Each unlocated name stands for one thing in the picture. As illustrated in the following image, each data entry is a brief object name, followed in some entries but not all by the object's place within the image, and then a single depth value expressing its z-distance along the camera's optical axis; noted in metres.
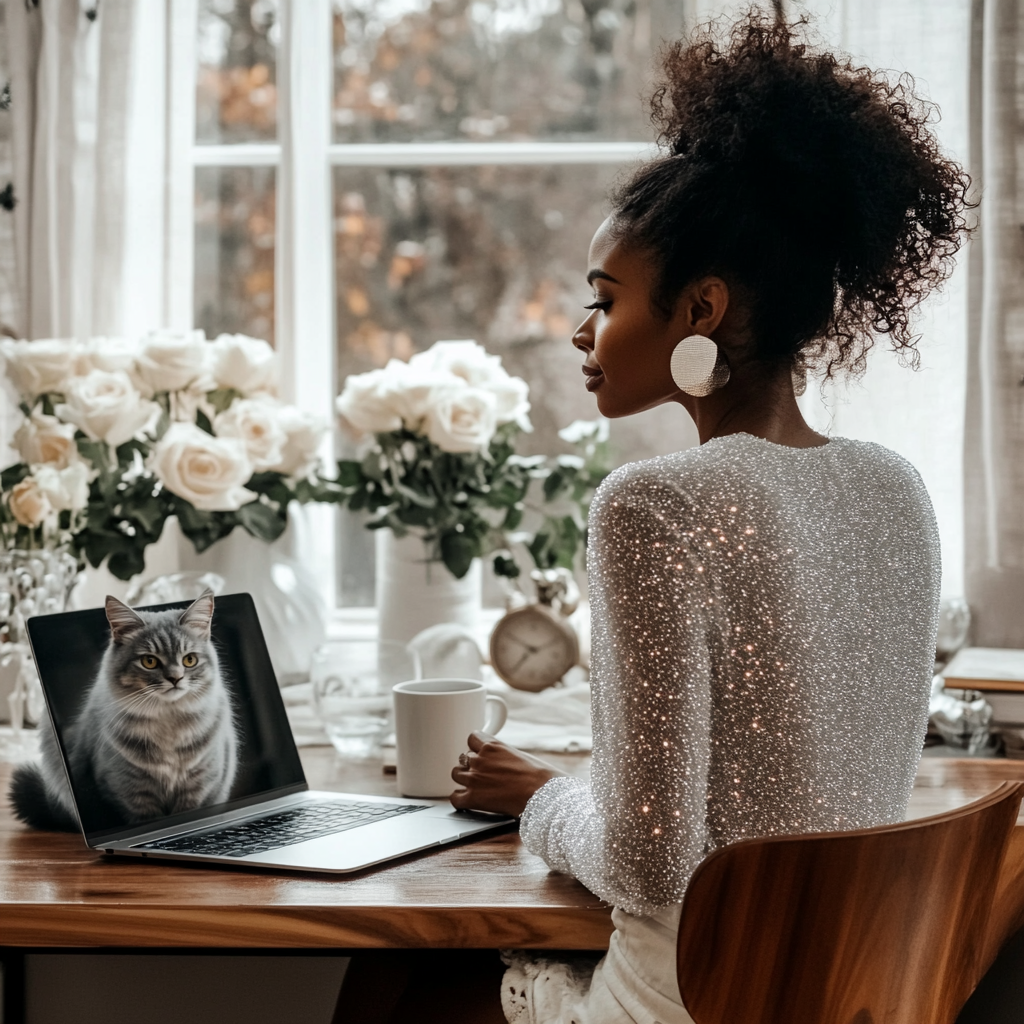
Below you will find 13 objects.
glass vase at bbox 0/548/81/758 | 2.76
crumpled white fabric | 2.76
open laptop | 2.32
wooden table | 2.18
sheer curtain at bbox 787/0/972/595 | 3.01
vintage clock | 2.96
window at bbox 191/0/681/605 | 3.35
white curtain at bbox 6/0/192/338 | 3.13
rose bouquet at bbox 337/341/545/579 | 2.93
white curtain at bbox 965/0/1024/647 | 2.97
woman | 2.08
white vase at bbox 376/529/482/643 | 3.04
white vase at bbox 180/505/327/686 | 3.00
